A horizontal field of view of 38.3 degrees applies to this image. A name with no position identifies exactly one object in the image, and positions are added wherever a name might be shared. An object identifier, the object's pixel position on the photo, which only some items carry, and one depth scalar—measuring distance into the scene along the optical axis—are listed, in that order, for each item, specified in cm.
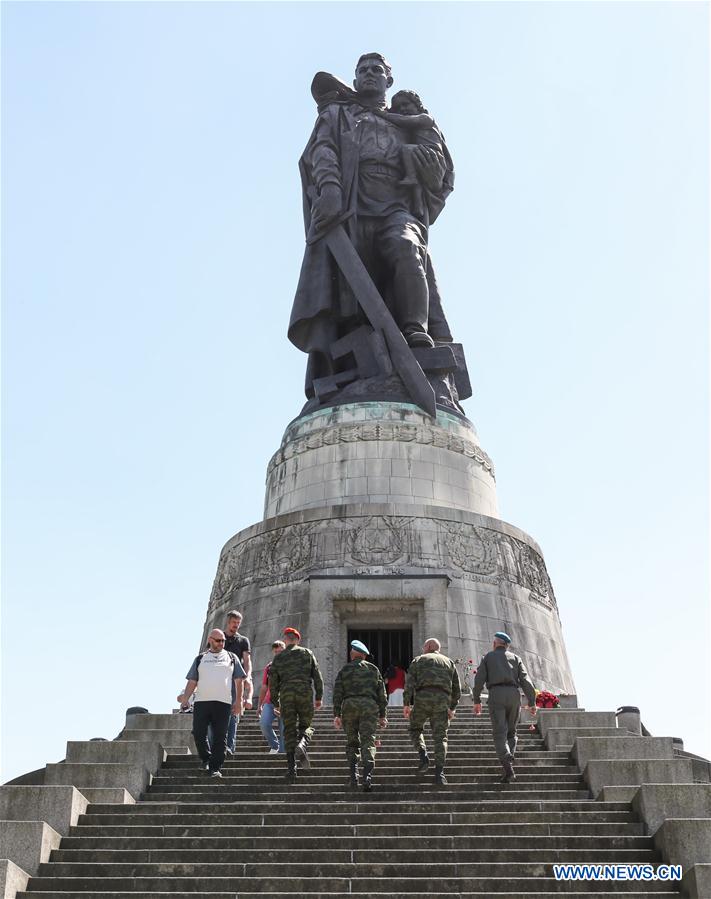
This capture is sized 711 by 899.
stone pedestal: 1831
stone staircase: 874
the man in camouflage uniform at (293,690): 1099
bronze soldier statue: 2420
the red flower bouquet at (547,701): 1556
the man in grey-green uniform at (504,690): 1099
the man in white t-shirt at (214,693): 1083
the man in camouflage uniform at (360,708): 1059
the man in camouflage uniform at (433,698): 1086
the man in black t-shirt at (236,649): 1178
